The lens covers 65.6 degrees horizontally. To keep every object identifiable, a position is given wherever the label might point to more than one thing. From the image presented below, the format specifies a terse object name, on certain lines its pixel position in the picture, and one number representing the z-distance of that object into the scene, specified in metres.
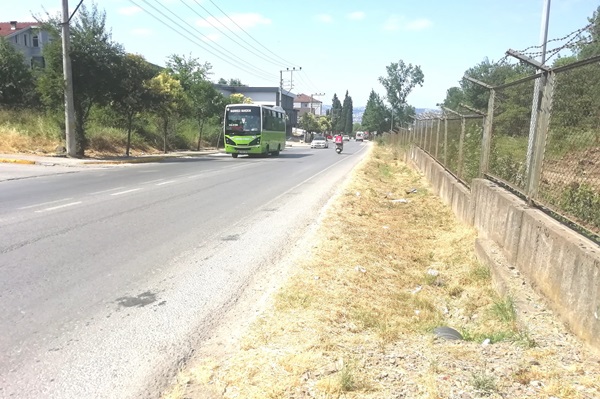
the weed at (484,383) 2.96
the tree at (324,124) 116.56
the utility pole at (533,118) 5.42
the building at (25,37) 58.94
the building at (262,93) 87.14
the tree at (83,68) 22.00
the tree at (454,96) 89.99
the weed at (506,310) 4.22
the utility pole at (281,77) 66.75
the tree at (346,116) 160.62
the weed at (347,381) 2.98
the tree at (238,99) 49.34
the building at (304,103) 166.38
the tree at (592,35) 4.39
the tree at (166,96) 25.47
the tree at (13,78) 29.66
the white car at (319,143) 58.31
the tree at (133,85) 23.70
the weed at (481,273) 5.47
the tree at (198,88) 35.81
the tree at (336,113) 153.64
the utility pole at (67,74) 20.91
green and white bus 29.27
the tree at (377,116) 118.44
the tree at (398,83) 112.84
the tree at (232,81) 109.96
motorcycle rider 42.58
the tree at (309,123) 107.81
